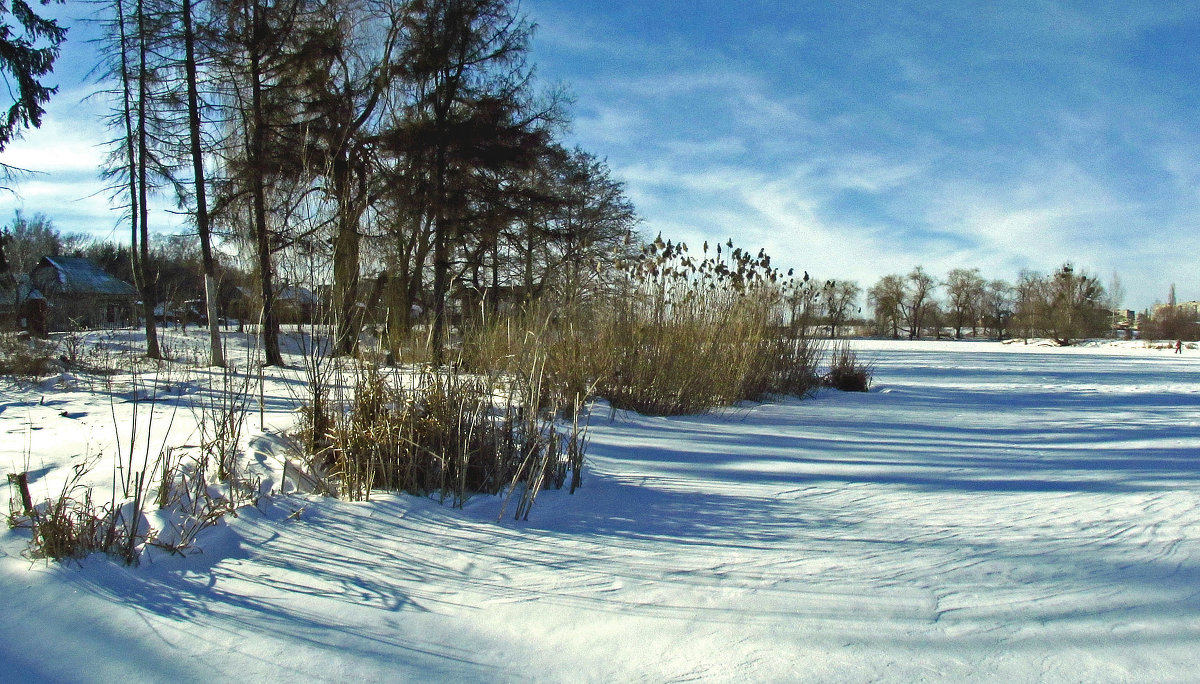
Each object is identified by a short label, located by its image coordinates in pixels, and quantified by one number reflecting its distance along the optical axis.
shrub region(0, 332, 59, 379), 7.26
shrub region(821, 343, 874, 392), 10.30
